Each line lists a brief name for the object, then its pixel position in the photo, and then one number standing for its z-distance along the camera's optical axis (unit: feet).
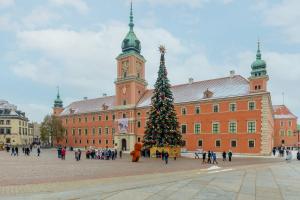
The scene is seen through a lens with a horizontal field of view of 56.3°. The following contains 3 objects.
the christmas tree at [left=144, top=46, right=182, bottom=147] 127.24
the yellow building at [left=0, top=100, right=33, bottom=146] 299.79
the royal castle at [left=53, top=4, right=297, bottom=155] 150.30
